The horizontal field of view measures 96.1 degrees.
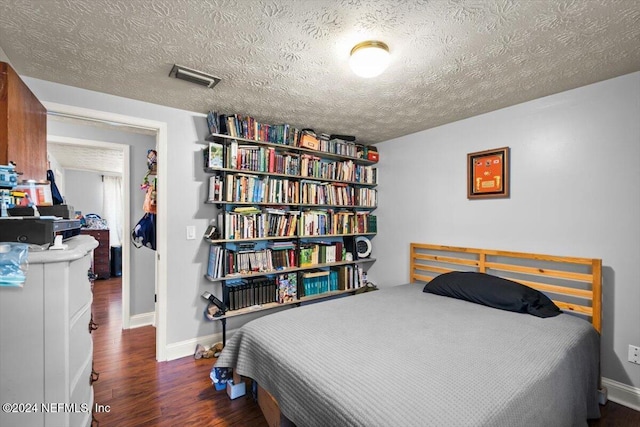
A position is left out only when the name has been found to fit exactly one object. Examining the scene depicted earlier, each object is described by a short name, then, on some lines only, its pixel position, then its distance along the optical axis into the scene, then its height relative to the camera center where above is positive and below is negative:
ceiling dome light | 1.61 +0.88
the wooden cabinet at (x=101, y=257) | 5.99 -0.94
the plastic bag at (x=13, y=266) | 1.00 -0.19
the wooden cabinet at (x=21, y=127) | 1.34 +0.45
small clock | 3.76 -0.46
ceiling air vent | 1.94 +0.96
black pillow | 2.15 -0.66
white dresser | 1.03 -0.50
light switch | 2.75 -0.19
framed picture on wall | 2.64 +0.37
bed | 1.15 -0.75
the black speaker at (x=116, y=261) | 6.31 -1.09
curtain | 7.00 +0.17
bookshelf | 2.76 -0.08
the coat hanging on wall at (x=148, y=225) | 3.06 -0.14
